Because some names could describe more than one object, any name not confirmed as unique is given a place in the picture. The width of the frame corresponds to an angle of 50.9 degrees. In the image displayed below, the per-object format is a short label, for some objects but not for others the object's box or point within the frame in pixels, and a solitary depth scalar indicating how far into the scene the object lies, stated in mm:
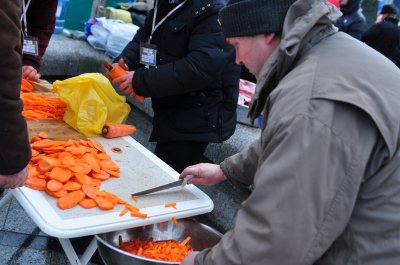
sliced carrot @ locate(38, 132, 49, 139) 2166
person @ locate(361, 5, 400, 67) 6637
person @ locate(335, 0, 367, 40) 5602
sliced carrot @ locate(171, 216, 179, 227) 1765
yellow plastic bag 2391
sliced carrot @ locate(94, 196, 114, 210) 1675
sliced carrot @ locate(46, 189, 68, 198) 1692
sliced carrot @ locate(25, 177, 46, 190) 1719
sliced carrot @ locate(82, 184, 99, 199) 1731
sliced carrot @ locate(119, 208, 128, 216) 1662
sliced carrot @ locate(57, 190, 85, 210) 1636
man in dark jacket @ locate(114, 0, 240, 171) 2324
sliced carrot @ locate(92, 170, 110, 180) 1903
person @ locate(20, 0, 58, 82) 3160
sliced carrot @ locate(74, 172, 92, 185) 1833
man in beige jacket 1003
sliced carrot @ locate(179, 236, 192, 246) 1776
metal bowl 1763
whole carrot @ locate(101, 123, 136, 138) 2377
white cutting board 1544
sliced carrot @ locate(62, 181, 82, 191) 1744
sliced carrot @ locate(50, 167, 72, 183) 1786
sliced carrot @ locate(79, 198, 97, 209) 1673
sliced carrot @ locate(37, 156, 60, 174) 1834
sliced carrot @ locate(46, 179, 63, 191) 1699
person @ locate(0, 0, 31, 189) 1337
